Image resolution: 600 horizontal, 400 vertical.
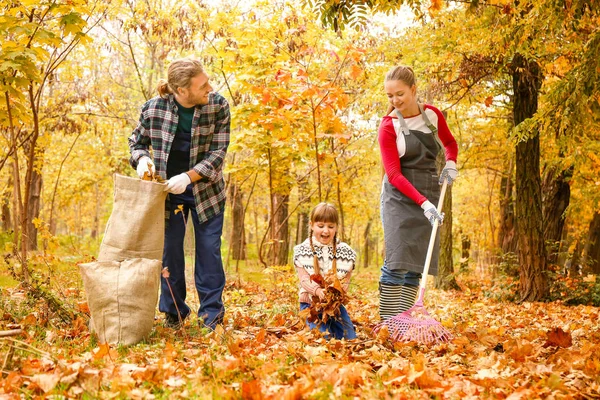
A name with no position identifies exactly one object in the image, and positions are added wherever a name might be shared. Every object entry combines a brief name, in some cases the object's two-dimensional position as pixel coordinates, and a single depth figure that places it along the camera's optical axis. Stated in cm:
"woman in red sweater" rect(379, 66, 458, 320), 402
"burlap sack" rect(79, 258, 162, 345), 348
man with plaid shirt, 399
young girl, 398
